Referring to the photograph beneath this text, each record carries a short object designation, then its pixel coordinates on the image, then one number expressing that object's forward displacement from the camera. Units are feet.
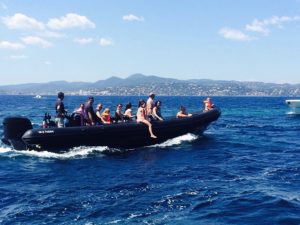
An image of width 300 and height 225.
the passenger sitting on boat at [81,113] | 56.75
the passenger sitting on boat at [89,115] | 57.11
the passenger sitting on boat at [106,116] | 59.57
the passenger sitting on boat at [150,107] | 63.05
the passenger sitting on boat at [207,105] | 75.72
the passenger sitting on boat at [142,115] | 59.11
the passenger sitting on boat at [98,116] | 58.48
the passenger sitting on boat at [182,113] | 67.82
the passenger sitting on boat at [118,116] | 62.04
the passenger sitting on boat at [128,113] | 62.89
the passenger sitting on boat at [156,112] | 63.16
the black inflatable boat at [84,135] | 52.90
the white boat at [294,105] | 140.15
